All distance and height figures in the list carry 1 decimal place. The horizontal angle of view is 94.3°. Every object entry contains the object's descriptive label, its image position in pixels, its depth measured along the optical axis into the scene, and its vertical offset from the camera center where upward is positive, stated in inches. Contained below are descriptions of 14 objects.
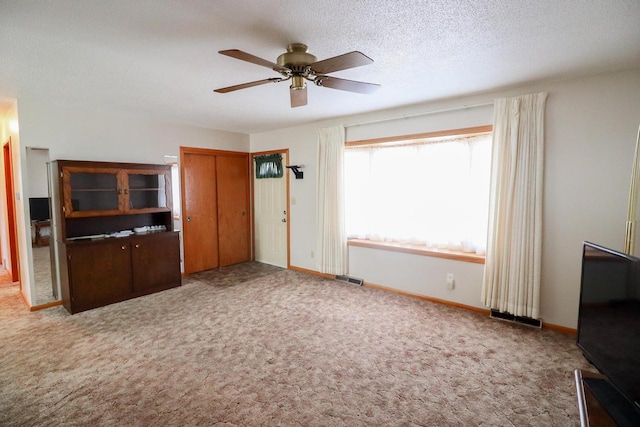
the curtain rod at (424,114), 131.3 +38.3
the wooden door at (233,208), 214.8 -12.2
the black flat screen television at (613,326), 53.4 -27.3
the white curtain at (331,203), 176.4 -6.6
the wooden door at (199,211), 195.3 -13.2
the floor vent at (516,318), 120.9 -53.3
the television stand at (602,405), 52.8 -40.5
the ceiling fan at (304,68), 69.5 +31.9
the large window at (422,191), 138.9 +0.4
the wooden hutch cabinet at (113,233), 136.3 -21.4
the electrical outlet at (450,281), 142.4 -42.9
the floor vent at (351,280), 174.6 -52.7
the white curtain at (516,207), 117.3 -6.4
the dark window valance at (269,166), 210.1 +18.9
